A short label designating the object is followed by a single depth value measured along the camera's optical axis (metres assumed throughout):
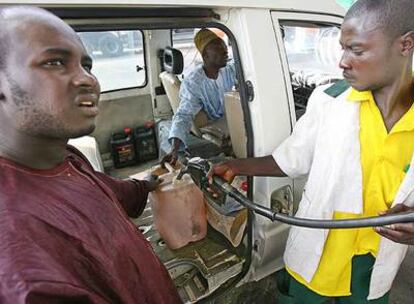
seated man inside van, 2.76
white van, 1.28
